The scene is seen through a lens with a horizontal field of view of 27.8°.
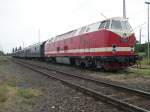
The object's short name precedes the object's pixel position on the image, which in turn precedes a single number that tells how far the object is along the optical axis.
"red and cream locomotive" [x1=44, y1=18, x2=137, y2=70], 18.64
